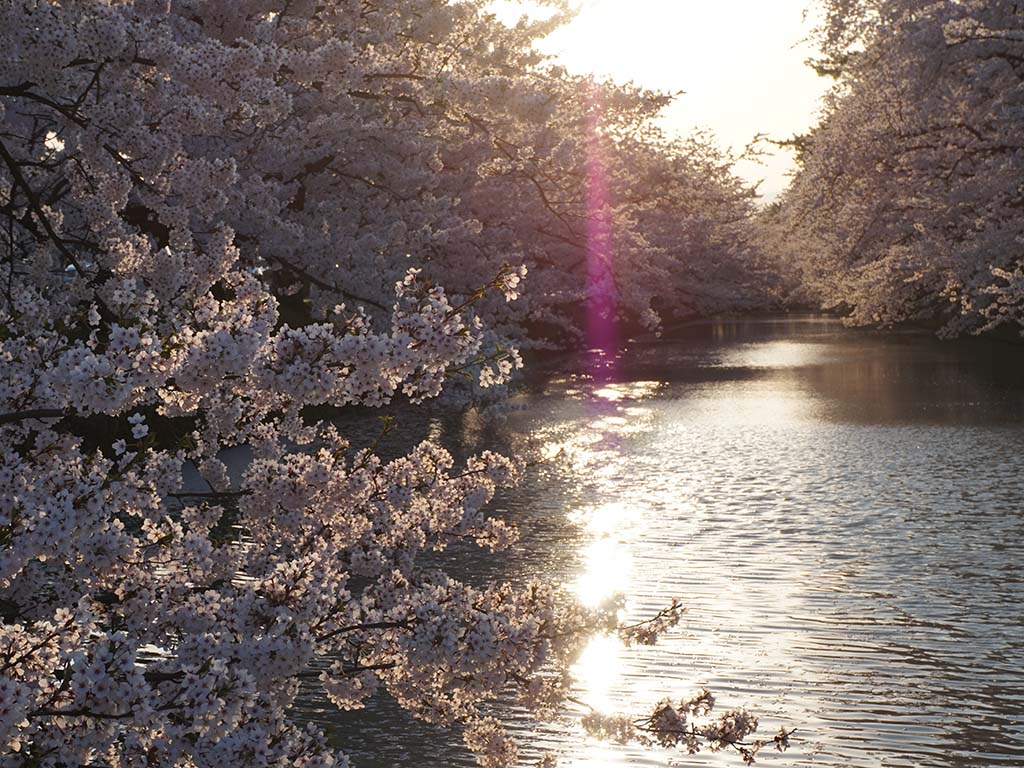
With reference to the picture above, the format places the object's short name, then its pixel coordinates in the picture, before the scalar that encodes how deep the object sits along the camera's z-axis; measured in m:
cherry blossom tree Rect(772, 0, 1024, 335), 31.08
